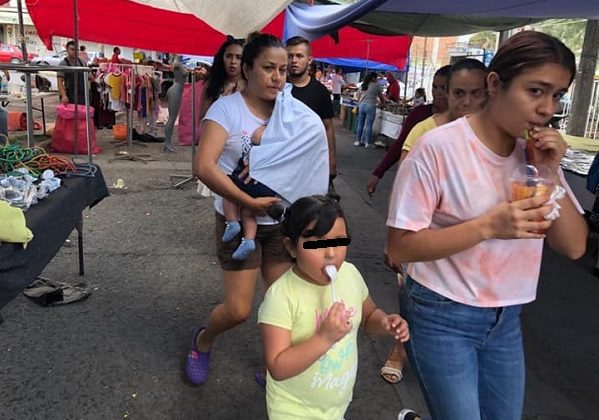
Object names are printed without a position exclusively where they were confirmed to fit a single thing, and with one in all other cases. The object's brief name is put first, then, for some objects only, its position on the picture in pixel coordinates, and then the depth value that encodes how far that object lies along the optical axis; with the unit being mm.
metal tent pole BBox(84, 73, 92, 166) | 3928
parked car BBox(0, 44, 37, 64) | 21270
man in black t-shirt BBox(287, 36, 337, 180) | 4203
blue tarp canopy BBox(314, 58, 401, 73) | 21469
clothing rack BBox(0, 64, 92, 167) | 3201
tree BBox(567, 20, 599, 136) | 11016
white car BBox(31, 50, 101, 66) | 20381
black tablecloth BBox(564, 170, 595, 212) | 6219
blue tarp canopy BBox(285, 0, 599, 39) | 4684
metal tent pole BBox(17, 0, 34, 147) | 3966
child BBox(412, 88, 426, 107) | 14508
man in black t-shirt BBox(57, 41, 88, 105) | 10180
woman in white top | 2516
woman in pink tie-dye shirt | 1502
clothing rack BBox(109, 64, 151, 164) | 9883
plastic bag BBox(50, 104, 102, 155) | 9445
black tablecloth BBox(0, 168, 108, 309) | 2291
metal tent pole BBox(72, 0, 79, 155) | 3974
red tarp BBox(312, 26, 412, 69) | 12406
